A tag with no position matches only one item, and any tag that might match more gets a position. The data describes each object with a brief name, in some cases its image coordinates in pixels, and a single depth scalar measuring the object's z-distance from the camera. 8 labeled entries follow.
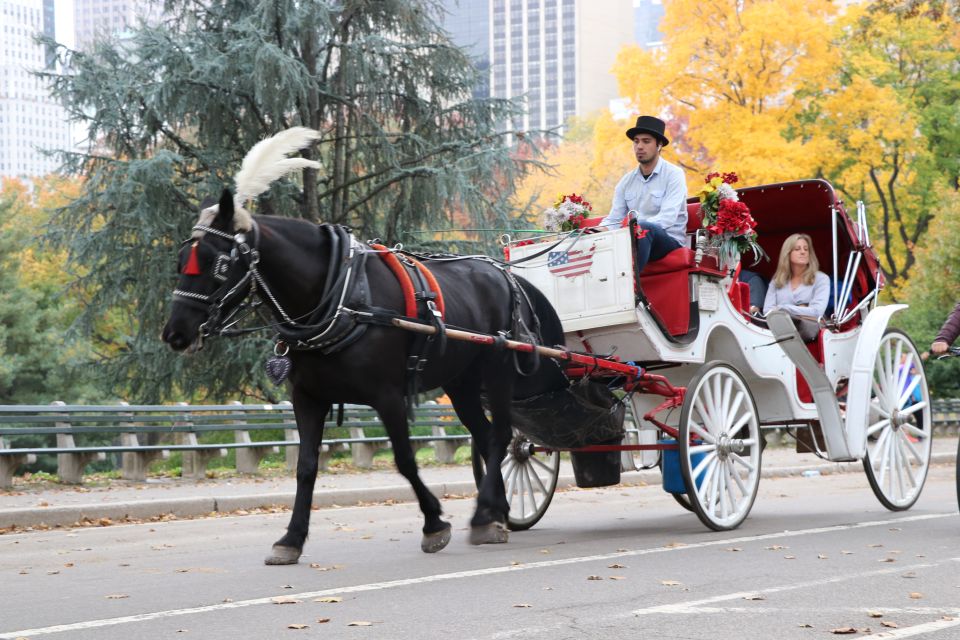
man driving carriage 9.75
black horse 7.48
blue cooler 9.24
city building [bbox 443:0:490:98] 23.39
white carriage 9.47
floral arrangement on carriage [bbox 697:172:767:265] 9.92
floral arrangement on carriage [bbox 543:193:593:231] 10.33
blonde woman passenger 11.01
